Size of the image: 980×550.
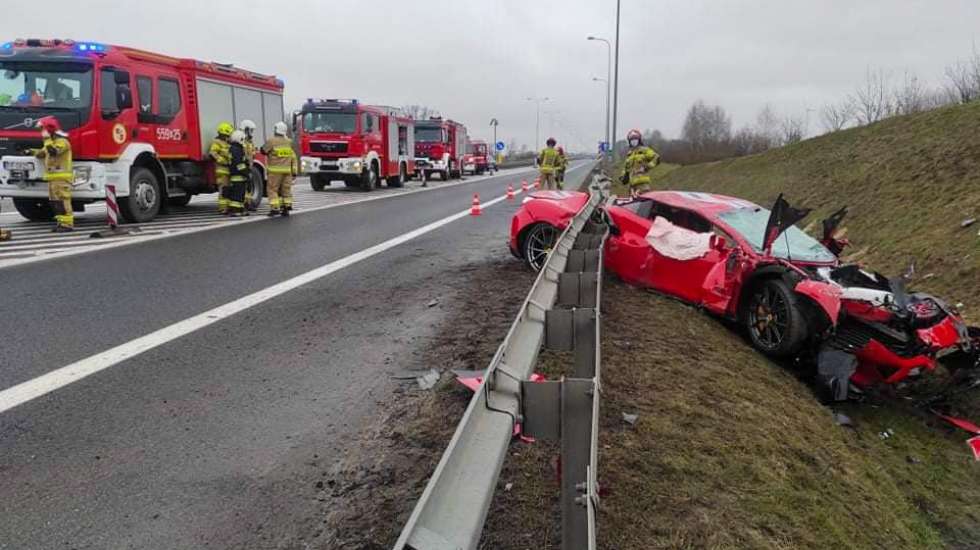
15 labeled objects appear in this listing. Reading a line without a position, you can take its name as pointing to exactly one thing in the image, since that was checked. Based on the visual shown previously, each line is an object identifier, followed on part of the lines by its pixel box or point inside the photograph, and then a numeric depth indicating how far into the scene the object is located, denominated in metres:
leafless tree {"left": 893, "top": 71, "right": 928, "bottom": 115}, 25.09
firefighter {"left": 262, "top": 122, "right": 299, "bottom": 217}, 13.34
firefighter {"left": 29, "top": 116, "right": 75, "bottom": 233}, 10.32
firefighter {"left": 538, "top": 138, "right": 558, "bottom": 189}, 17.64
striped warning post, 10.87
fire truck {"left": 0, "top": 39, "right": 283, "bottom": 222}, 10.95
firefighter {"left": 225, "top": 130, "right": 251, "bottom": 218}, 13.17
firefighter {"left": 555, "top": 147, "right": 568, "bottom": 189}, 17.80
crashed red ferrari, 5.20
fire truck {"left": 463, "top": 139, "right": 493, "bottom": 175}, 41.66
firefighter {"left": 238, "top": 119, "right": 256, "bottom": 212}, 13.89
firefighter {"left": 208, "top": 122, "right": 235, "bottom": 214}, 13.14
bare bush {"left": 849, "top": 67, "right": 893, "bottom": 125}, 26.95
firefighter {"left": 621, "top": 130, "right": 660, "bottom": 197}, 12.84
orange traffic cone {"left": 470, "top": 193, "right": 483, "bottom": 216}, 15.62
